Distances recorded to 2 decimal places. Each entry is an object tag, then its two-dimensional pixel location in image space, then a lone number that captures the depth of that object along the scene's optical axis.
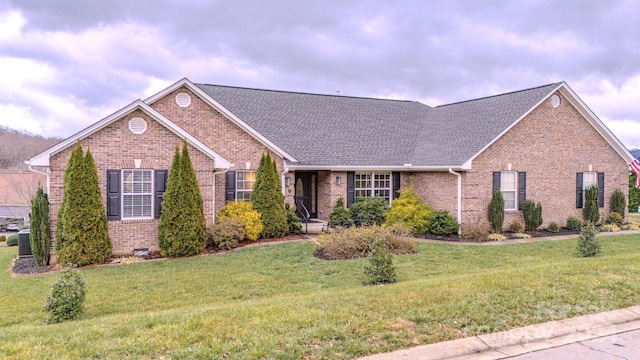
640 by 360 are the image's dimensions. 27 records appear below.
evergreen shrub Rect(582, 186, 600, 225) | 18.23
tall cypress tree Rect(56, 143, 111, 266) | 11.25
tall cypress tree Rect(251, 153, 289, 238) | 14.80
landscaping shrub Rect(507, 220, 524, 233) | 16.42
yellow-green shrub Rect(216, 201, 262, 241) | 14.16
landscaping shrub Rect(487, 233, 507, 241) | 15.19
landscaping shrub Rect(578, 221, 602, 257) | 10.80
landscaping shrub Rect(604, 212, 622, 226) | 18.73
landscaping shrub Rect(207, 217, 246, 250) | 13.20
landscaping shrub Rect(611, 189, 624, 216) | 19.14
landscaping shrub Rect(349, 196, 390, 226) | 16.74
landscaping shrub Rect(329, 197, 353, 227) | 16.16
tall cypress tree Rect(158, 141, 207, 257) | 12.34
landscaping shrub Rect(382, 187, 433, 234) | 16.25
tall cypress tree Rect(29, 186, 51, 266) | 11.61
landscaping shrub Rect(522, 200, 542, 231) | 16.73
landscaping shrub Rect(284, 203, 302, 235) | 15.57
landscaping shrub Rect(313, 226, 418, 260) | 11.63
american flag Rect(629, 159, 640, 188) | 19.45
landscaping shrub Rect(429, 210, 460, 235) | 15.91
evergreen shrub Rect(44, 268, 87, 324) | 6.44
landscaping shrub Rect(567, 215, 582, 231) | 17.72
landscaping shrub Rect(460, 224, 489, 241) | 15.09
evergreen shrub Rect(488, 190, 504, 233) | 16.02
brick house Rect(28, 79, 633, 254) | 12.67
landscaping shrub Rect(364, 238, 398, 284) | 8.37
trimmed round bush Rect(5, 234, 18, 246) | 23.30
